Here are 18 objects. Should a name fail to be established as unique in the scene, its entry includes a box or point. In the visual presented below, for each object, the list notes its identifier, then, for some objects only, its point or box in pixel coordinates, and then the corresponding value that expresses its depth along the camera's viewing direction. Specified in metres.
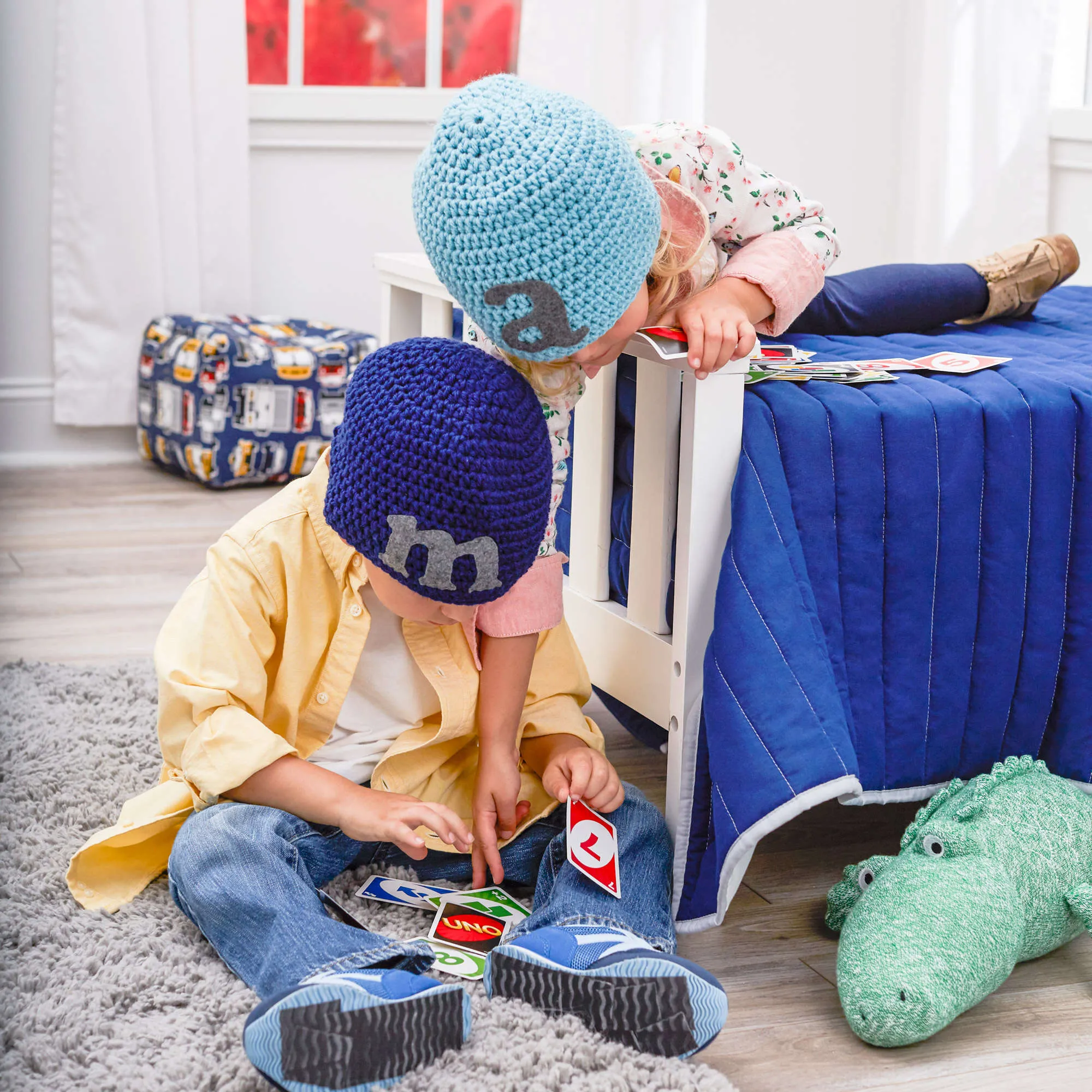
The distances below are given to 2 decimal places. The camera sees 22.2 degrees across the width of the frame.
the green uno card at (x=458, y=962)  2.10
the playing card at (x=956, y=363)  2.33
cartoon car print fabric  4.30
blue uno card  2.20
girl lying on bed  2.03
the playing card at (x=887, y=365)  2.33
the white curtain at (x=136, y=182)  4.32
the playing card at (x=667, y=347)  2.16
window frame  4.71
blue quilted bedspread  2.13
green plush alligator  2.04
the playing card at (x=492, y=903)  2.19
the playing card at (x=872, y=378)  2.27
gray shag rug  1.97
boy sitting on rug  1.99
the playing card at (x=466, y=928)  2.15
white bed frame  2.18
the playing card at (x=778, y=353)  2.34
